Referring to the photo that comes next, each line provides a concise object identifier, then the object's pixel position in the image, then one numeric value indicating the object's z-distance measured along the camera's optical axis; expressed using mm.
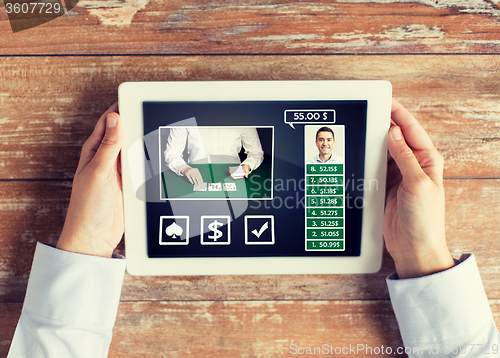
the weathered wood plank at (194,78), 598
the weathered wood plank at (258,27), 587
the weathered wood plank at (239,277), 622
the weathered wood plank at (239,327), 636
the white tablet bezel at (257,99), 554
